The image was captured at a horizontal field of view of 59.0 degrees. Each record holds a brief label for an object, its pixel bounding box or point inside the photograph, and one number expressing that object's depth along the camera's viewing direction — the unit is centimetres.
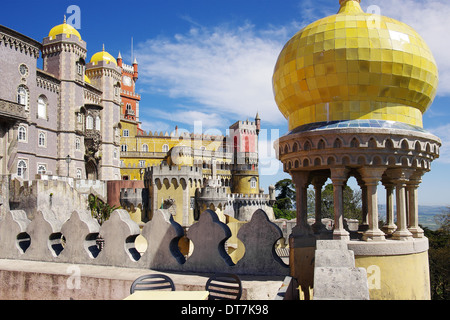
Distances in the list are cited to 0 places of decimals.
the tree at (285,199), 8630
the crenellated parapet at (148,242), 891
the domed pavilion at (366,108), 864
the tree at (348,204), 5821
